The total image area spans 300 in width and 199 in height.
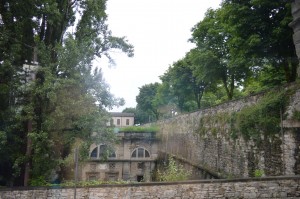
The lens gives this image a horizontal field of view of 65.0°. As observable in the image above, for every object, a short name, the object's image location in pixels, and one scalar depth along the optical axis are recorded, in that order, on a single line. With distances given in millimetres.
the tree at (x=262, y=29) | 11344
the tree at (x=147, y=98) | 56906
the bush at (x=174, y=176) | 10852
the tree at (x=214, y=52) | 19312
